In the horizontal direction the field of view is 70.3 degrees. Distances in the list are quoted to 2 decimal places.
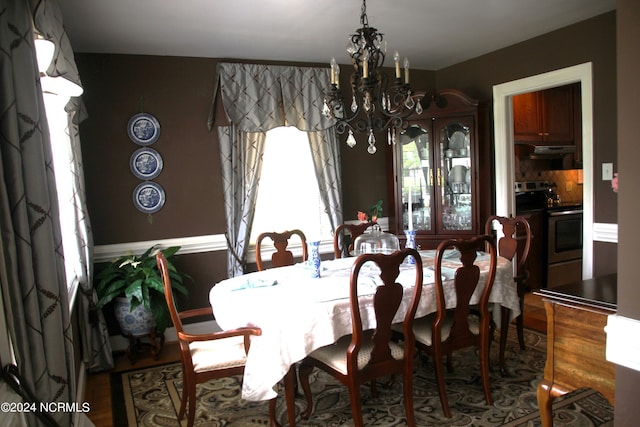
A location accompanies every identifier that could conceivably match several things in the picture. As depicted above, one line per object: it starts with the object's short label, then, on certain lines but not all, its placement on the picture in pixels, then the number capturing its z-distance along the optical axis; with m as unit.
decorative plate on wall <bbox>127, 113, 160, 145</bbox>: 3.80
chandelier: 2.52
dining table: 2.17
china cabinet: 4.29
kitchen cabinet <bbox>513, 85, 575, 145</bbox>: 4.91
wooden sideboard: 1.62
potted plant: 3.38
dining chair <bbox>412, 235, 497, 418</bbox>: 2.44
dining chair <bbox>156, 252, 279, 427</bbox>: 2.26
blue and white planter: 3.51
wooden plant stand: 3.56
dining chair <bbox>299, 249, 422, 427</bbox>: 2.12
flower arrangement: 4.51
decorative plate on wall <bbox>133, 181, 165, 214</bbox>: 3.85
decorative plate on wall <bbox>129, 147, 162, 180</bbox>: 3.82
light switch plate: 3.42
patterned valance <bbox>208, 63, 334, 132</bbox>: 4.01
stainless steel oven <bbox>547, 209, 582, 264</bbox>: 4.86
